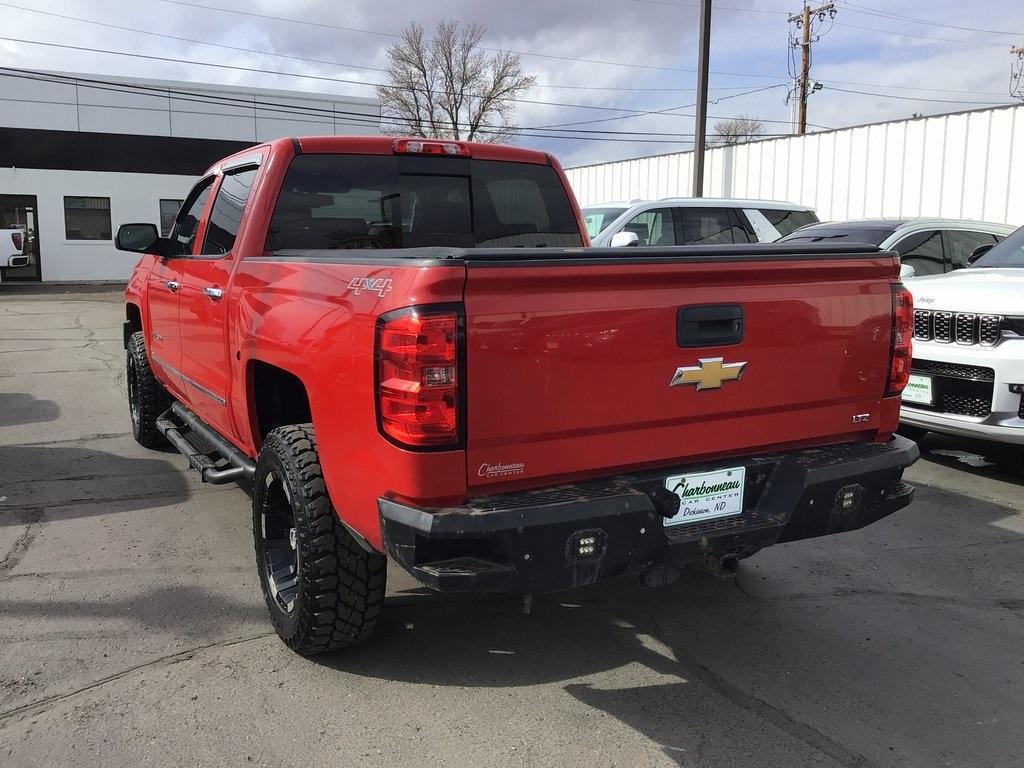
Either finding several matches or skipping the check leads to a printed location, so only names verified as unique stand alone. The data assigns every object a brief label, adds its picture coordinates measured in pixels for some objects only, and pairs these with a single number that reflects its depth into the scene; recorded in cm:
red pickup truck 251
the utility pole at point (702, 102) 1595
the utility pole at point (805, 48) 3697
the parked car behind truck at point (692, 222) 1009
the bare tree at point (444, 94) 4962
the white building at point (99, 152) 2748
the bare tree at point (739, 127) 6419
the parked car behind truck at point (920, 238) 797
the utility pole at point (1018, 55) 4873
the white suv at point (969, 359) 528
